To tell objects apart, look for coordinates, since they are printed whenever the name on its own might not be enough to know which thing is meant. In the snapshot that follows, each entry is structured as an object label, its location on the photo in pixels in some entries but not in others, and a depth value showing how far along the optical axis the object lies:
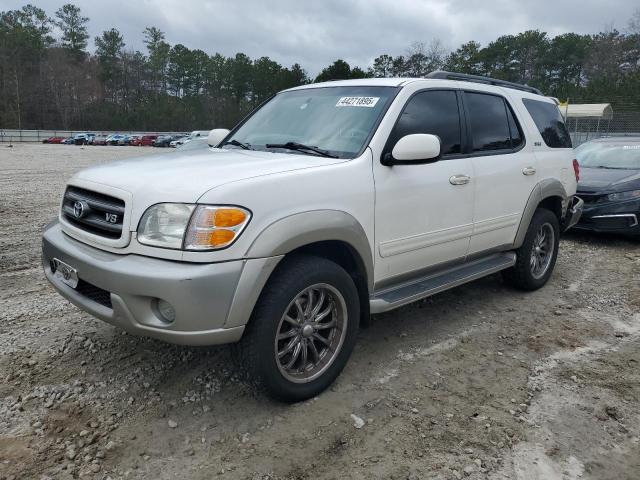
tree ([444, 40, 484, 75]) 70.74
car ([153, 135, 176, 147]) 53.81
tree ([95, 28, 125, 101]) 90.50
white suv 2.54
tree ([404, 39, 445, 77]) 71.00
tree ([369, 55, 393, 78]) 73.06
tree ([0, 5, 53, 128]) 77.44
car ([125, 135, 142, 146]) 56.88
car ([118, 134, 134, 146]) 57.56
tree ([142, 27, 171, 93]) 96.00
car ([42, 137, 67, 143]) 58.66
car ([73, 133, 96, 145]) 57.16
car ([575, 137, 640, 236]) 7.09
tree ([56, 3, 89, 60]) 90.88
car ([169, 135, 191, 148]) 51.53
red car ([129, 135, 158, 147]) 56.75
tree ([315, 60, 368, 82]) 57.56
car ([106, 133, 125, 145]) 57.50
